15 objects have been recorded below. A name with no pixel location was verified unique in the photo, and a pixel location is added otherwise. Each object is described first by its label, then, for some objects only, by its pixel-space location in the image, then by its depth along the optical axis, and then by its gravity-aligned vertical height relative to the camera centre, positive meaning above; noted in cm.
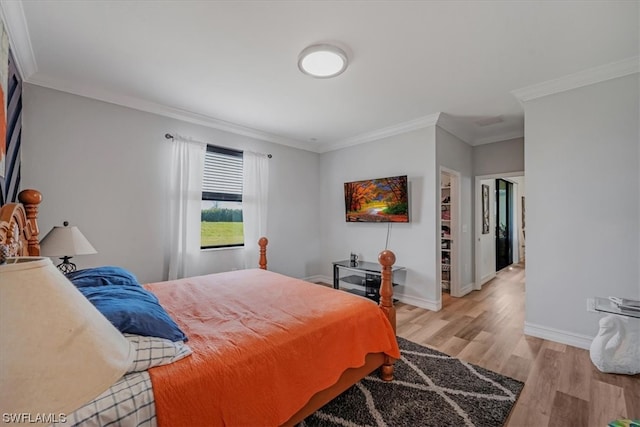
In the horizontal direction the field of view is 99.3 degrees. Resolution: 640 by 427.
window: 384 +26
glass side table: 216 -102
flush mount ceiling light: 215 +132
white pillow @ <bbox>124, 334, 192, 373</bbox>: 115 -60
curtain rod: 338 +102
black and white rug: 172 -126
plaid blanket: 97 -71
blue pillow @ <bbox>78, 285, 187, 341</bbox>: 125 -47
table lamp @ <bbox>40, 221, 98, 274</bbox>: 212 -22
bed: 115 -69
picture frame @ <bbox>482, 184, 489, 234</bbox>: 521 +21
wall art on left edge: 174 +93
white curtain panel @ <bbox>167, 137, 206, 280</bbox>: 339 +16
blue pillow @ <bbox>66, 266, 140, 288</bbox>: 178 -42
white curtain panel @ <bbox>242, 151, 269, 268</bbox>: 411 +23
